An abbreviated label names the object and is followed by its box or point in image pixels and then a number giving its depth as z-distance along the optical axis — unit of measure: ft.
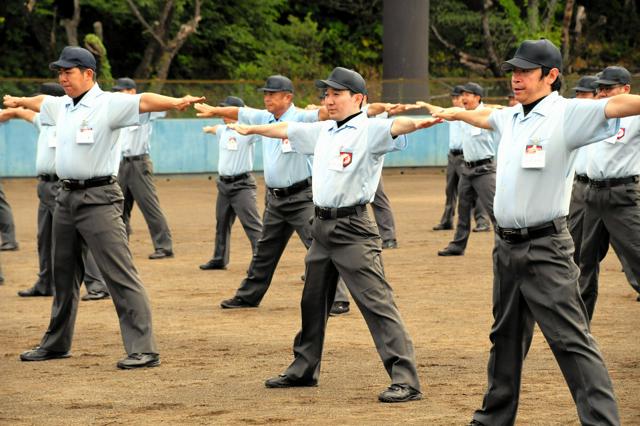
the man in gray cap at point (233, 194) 49.06
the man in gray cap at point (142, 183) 54.65
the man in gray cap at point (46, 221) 42.29
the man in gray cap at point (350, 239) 27.40
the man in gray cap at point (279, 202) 39.45
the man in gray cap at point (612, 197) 34.34
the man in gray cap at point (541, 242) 22.47
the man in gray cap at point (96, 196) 31.35
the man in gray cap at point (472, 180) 55.01
